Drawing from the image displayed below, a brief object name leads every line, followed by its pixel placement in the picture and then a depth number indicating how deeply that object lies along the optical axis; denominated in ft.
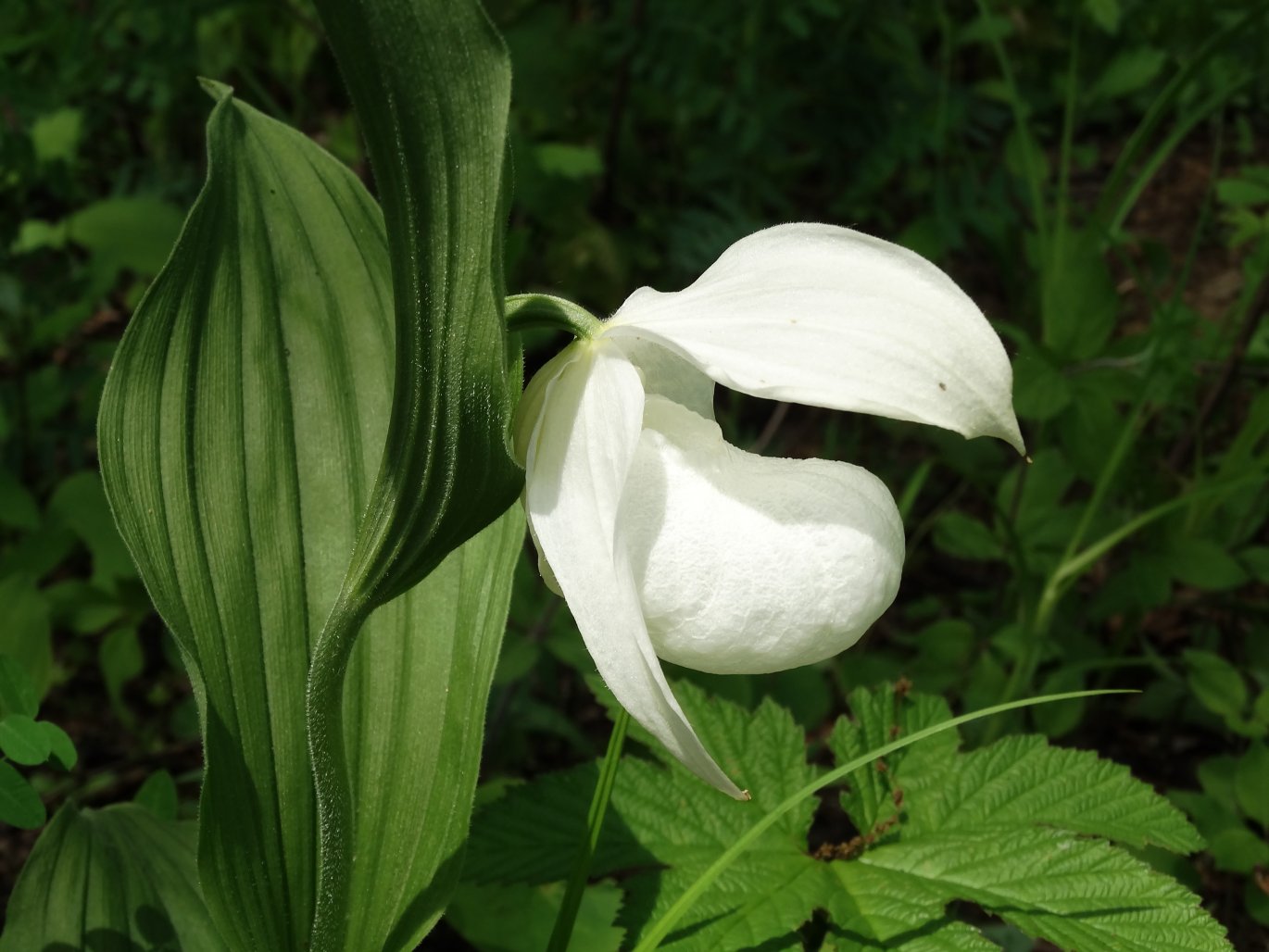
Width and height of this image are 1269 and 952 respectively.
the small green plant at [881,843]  1.00
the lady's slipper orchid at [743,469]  0.88
